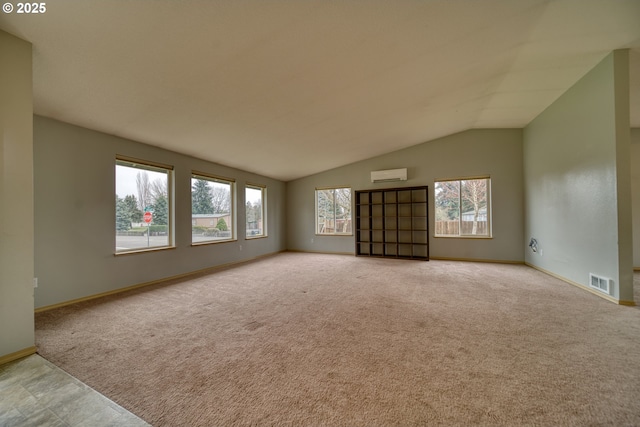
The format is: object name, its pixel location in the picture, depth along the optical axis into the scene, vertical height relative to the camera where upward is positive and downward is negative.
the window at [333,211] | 7.30 +0.09
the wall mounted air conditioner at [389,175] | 6.43 +1.01
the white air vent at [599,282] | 3.19 -0.98
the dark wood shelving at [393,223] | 6.36 -0.27
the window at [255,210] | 6.57 +0.14
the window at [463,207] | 5.89 +0.11
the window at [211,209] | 5.07 +0.15
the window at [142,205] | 3.84 +0.19
